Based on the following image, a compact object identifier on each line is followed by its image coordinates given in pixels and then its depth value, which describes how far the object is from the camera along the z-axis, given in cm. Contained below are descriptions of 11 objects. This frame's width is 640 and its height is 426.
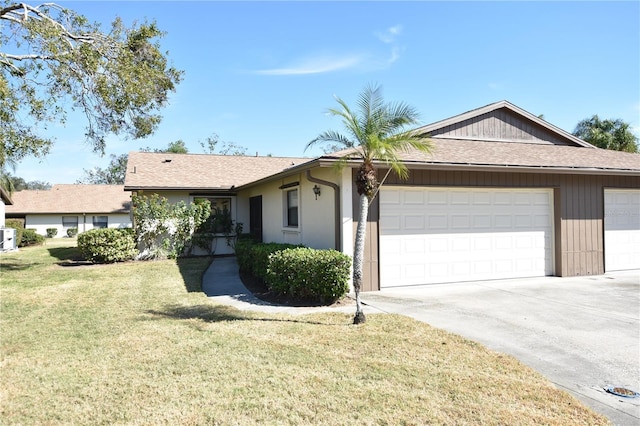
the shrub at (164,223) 1477
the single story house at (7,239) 2150
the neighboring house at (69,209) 3322
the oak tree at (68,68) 1245
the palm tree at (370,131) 603
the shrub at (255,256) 911
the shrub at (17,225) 2383
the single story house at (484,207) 901
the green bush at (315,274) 742
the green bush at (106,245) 1431
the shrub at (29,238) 2560
